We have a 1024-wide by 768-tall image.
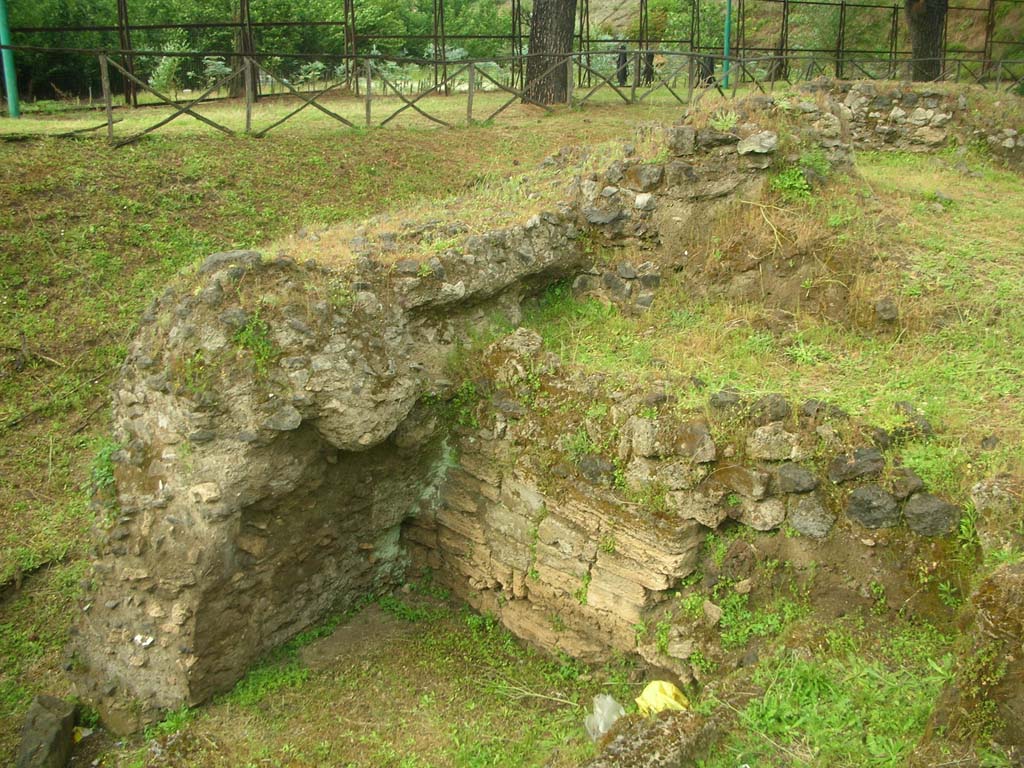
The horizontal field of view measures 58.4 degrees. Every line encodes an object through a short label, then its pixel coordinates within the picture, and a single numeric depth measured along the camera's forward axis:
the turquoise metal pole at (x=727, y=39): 19.55
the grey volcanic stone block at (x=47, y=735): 5.81
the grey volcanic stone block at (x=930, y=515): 5.09
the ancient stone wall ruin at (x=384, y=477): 5.77
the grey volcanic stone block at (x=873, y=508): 5.27
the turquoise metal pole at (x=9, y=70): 13.23
